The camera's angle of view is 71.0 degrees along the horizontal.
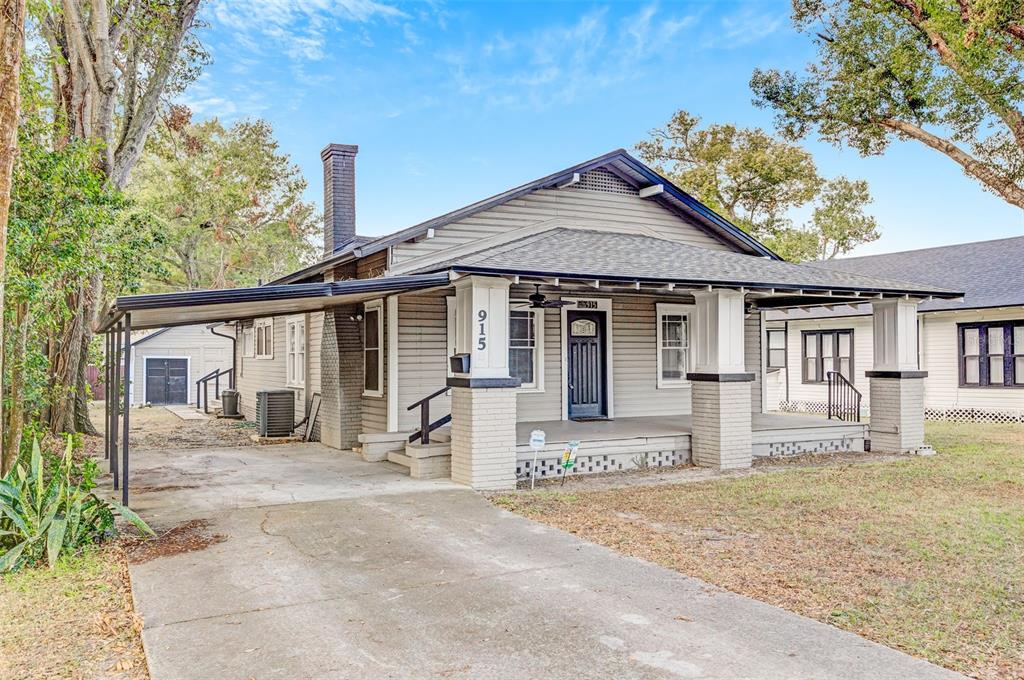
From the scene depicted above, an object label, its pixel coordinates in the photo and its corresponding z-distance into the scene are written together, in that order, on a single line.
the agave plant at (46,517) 5.71
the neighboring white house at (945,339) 17.17
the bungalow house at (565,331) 8.90
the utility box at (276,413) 14.15
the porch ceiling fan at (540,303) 10.92
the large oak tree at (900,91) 13.41
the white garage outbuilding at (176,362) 26.95
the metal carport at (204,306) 6.64
